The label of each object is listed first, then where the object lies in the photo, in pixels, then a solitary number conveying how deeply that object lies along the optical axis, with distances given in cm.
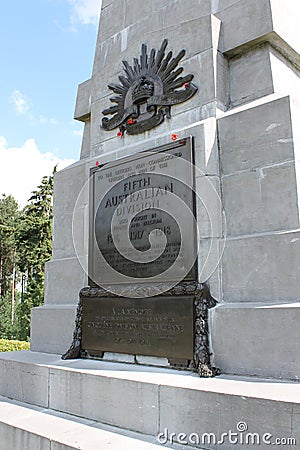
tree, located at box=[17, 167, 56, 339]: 2372
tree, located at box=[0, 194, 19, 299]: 3282
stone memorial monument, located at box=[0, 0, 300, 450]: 354
